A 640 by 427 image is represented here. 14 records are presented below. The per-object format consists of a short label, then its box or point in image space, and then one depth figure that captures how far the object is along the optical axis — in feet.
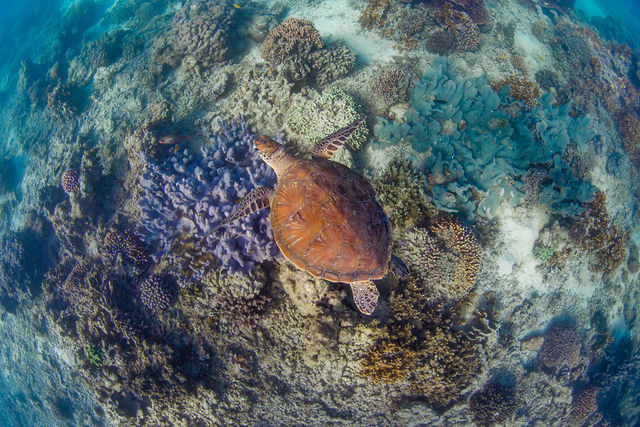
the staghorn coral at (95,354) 20.99
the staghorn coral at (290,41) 24.12
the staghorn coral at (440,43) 27.14
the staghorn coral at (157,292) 17.74
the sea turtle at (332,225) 12.37
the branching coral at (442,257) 16.40
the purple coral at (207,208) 15.69
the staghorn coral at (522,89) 24.21
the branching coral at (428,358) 15.35
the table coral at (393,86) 21.98
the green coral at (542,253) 19.99
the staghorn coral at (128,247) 19.67
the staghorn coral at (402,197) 16.67
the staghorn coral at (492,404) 19.33
